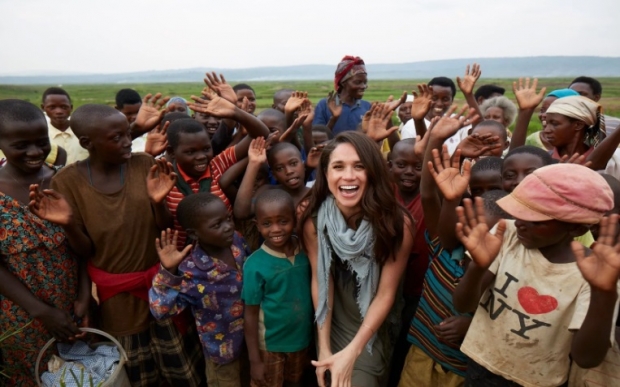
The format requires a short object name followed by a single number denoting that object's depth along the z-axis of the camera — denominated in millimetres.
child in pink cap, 1592
